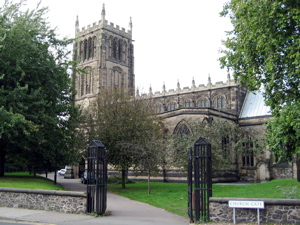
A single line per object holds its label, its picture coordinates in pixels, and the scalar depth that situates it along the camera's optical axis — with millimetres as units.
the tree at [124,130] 24141
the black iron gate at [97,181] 13547
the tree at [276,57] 15359
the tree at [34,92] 21538
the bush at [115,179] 31034
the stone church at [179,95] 35188
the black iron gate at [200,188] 12094
